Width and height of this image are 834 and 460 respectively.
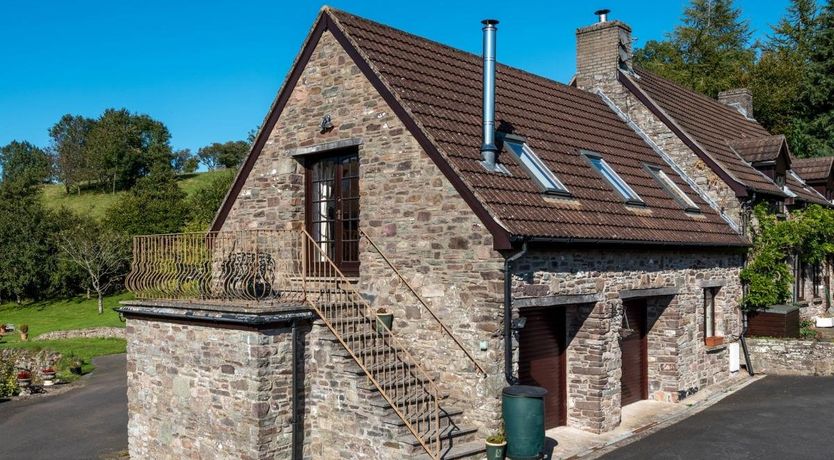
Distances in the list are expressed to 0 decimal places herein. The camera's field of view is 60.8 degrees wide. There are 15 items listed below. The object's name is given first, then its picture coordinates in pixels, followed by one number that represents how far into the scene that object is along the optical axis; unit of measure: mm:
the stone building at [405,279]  10953
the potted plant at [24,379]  20844
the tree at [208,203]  42725
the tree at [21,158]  106175
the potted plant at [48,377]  21875
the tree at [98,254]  44625
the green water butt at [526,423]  10352
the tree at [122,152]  78875
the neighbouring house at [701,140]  18281
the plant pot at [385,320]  12047
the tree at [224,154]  90219
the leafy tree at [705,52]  42812
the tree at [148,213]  50125
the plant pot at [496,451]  10265
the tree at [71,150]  81250
